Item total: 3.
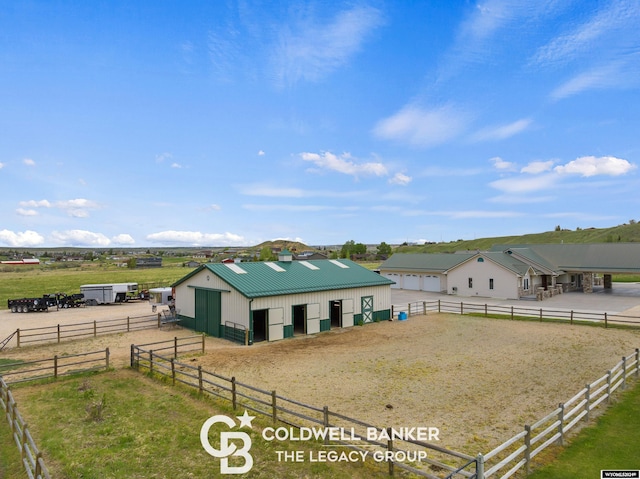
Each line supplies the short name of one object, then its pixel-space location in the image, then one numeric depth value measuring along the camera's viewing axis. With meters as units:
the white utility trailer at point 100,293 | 34.84
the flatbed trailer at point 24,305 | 31.09
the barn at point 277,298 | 20.67
